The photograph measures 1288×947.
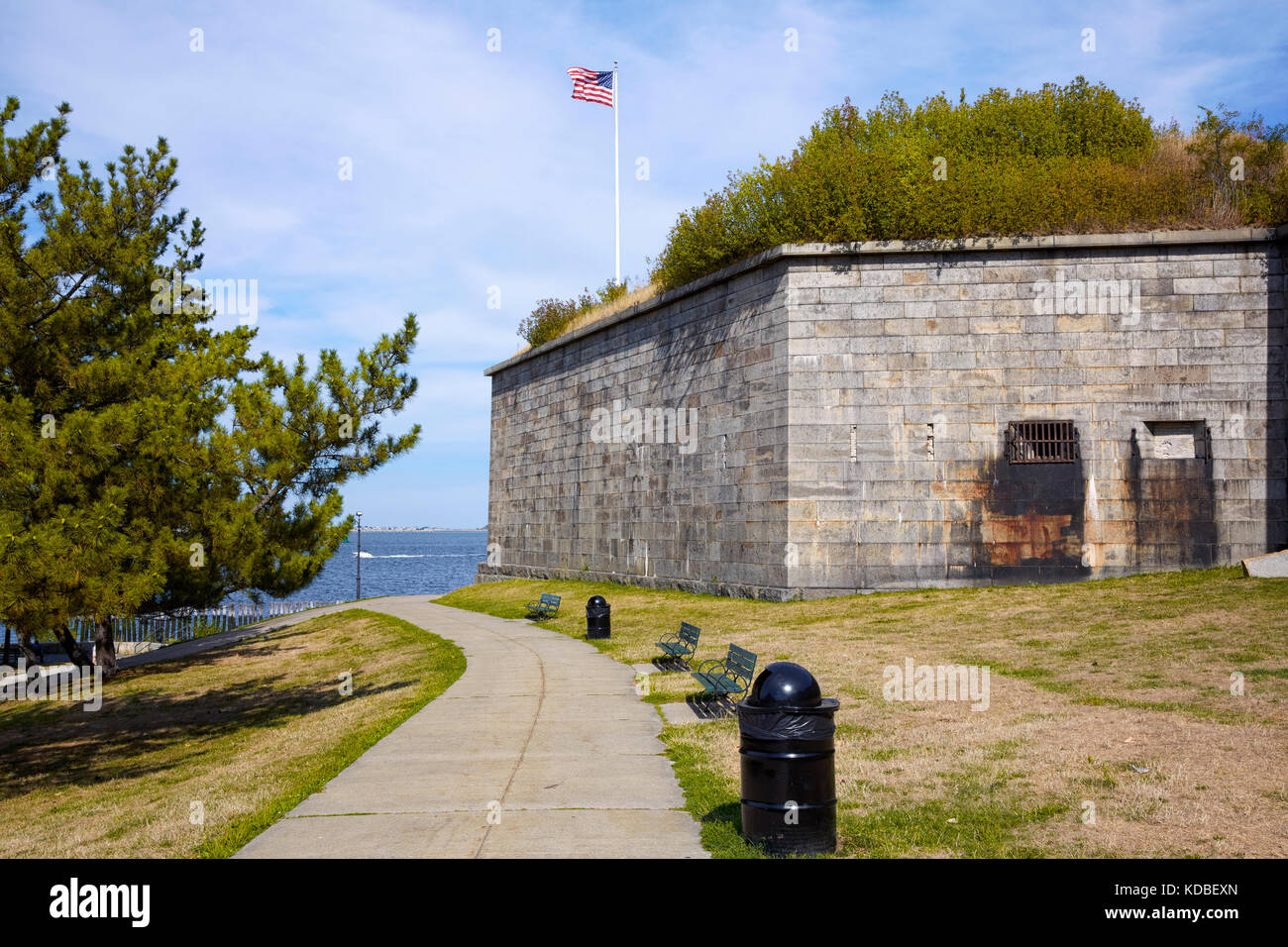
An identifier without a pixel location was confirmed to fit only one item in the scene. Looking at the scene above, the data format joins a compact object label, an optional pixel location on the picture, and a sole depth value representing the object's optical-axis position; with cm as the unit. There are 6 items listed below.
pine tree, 1122
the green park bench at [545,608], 2142
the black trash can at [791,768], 556
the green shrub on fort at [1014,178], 1827
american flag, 2755
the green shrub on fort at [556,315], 3093
